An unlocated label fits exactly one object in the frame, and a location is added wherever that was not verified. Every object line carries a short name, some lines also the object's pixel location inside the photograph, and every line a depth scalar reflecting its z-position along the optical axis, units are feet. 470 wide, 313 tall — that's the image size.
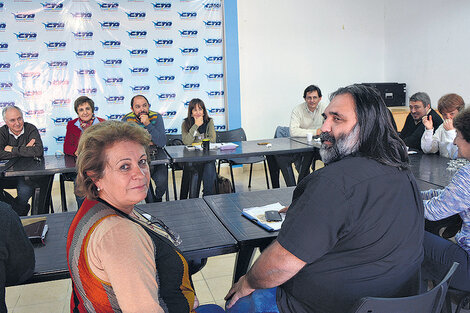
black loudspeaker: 20.92
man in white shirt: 14.03
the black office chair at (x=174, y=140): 16.81
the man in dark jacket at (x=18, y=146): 11.97
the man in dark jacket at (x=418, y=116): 12.78
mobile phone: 6.22
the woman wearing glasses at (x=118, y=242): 3.47
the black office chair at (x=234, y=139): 16.24
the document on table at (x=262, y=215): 6.01
